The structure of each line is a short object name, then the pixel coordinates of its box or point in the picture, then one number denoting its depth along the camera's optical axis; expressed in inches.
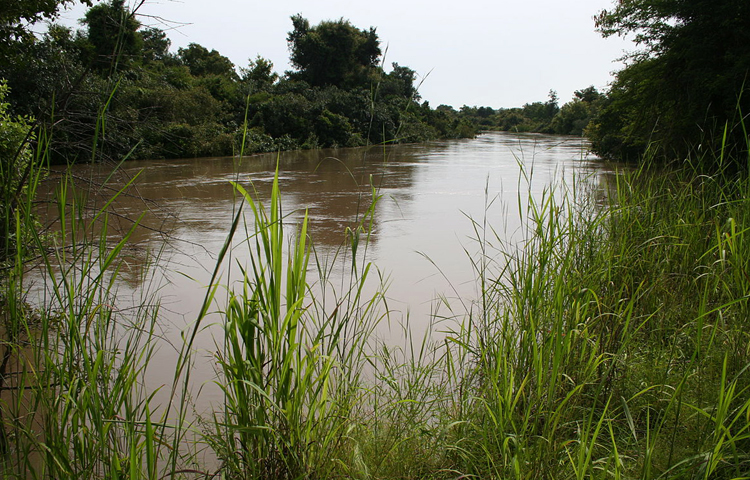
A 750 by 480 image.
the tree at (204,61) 1262.3
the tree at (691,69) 278.2
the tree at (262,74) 999.0
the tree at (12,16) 158.6
